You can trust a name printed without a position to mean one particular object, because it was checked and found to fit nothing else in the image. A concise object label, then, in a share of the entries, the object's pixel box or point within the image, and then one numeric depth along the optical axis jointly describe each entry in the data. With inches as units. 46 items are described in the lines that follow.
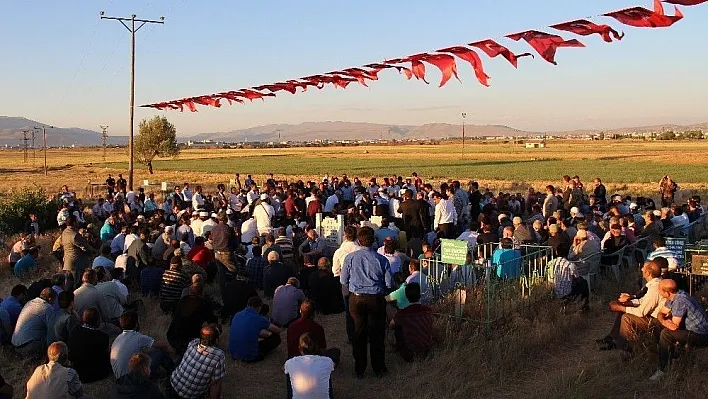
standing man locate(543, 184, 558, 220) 631.8
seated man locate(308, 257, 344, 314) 388.8
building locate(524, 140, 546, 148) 4874.5
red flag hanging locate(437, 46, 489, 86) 286.5
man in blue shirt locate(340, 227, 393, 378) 287.3
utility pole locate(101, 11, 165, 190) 1197.2
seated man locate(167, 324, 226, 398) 256.4
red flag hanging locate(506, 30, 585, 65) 261.1
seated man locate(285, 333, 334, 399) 237.3
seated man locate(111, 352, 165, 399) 217.5
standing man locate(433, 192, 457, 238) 557.3
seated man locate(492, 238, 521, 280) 379.6
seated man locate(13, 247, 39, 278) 497.7
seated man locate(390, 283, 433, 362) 309.3
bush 781.9
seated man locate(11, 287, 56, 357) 316.5
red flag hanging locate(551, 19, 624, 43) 251.8
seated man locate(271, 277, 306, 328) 351.6
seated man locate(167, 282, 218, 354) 319.3
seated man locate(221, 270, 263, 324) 366.0
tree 2524.6
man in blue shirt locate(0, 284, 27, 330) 341.7
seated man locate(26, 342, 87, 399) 232.4
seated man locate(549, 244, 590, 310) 370.0
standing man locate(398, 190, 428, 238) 577.3
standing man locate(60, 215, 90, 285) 481.1
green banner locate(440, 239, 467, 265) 335.0
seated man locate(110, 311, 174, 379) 269.1
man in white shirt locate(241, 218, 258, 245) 543.5
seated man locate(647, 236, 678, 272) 364.1
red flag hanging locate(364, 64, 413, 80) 343.9
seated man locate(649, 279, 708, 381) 271.9
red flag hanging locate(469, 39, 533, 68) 282.1
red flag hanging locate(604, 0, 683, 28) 227.8
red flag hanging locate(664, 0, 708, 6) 217.0
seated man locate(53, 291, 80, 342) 302.4
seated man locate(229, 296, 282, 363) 315.6
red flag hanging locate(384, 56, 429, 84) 337.4
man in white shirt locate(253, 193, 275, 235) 543.8
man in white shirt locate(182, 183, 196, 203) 823.1
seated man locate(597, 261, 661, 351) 288.5
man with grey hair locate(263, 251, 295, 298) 402.9
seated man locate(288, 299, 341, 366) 287.1
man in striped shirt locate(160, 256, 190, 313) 382.9
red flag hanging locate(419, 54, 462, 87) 309.3
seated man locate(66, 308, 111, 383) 287.1
